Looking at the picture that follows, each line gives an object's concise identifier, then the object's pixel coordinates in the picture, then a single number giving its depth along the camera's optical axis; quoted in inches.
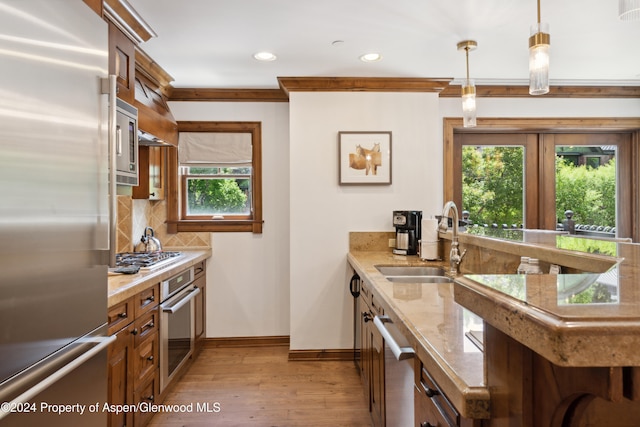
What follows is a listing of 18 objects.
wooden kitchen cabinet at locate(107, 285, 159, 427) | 67.7
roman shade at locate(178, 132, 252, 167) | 141.7
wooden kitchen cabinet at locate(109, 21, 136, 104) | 79.3
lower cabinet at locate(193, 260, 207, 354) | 126.6
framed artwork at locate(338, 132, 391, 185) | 128.2
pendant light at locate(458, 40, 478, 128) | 88.2
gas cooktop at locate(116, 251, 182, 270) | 93.4
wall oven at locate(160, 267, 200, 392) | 92.6
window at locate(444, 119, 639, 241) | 146.4
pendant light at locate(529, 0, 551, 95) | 62.1
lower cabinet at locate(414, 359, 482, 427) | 33.6
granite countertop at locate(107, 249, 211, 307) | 66.4
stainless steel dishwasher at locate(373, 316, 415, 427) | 47.8
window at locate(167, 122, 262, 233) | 141.6
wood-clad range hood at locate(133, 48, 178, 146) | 102.1
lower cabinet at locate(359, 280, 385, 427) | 70.2
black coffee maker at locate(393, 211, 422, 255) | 118.9
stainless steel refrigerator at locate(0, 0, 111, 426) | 37.3
